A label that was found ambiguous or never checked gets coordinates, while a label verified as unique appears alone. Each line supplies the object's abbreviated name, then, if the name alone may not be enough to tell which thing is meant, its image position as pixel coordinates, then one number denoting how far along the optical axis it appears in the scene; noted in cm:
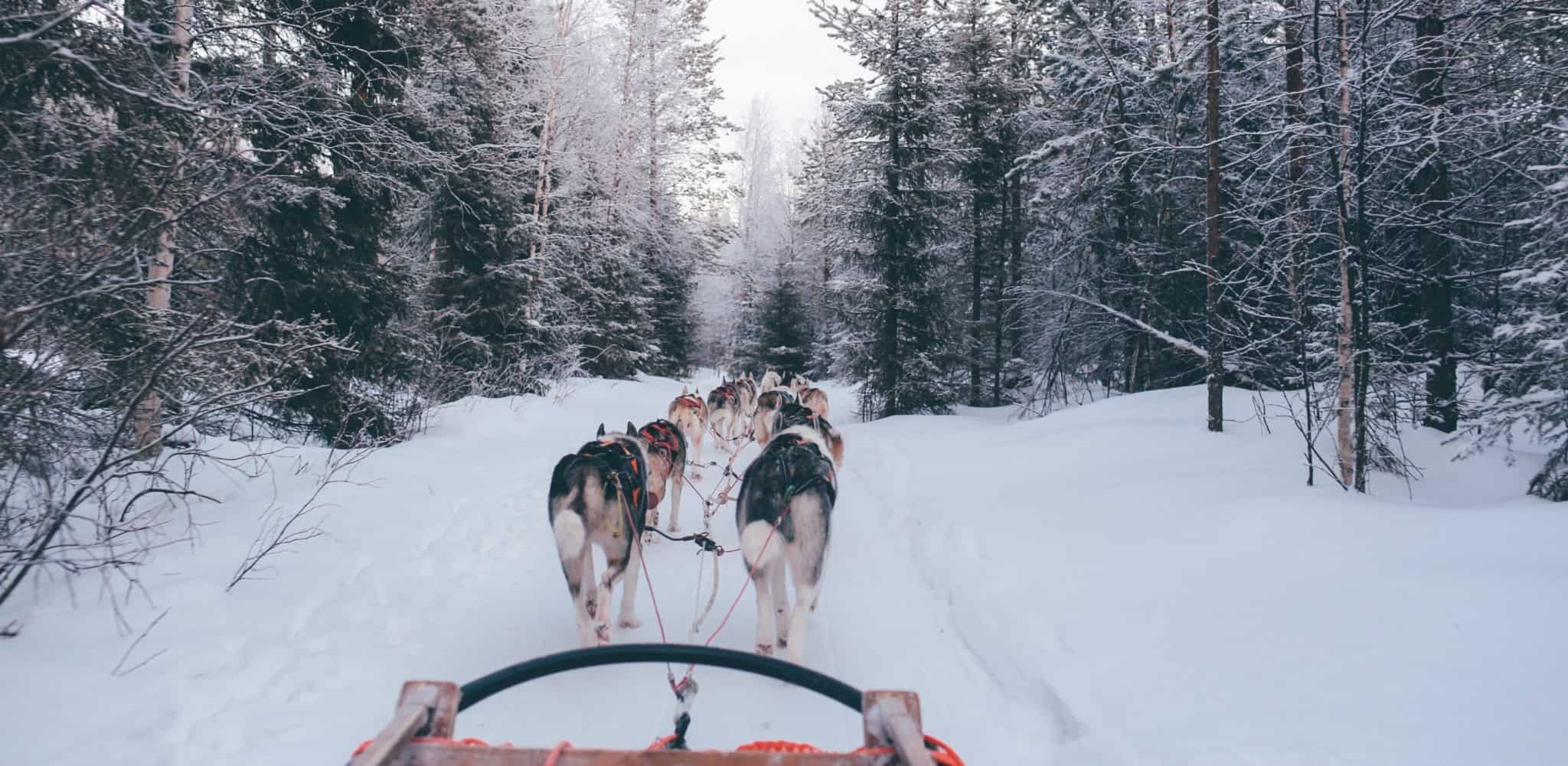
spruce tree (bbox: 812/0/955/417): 1638
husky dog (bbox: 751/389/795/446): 1095
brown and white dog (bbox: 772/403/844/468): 702
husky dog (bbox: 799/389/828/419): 1312
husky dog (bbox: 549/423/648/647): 370
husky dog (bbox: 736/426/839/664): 371
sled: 129
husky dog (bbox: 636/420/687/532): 589
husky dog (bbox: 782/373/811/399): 1514
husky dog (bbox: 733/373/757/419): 1438
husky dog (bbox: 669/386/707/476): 993
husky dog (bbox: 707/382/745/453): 1172
